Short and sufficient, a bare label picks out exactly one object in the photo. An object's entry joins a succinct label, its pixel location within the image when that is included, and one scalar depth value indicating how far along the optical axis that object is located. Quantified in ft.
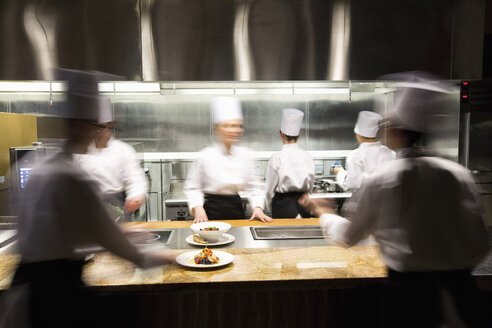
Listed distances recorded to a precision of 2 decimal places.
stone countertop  5.58
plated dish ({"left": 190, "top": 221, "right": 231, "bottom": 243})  7.09
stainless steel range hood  8.93
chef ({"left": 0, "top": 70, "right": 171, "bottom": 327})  4.52
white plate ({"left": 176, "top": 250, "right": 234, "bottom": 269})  6.00
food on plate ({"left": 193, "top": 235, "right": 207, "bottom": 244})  7.34
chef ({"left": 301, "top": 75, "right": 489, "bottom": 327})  4.97
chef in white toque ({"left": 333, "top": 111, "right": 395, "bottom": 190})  13.75
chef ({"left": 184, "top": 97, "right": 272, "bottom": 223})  9.71
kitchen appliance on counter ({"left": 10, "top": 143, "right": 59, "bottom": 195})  11.44
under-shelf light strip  14.30
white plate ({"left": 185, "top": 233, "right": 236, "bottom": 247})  7.24
